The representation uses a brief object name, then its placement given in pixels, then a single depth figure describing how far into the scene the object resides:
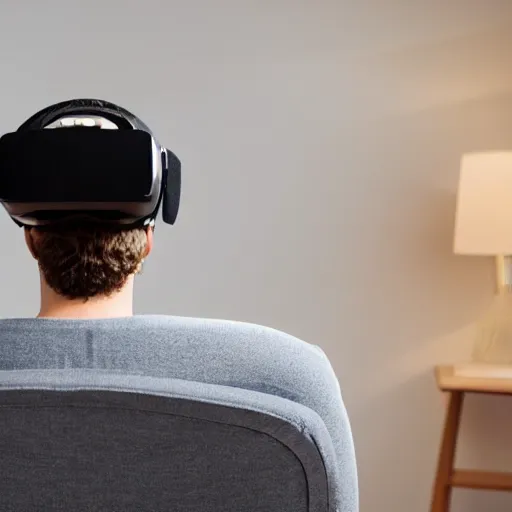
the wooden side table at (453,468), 2.53
